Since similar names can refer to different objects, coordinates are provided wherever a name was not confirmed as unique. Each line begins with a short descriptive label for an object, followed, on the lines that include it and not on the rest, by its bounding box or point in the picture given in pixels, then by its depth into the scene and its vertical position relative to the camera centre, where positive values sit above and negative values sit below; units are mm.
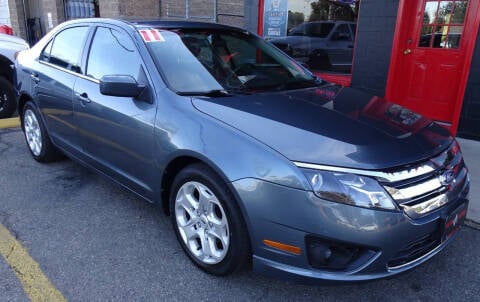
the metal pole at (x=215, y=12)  10758 +86
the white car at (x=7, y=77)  6648 -1068
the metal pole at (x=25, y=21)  12913 -313
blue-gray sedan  2088 -771
